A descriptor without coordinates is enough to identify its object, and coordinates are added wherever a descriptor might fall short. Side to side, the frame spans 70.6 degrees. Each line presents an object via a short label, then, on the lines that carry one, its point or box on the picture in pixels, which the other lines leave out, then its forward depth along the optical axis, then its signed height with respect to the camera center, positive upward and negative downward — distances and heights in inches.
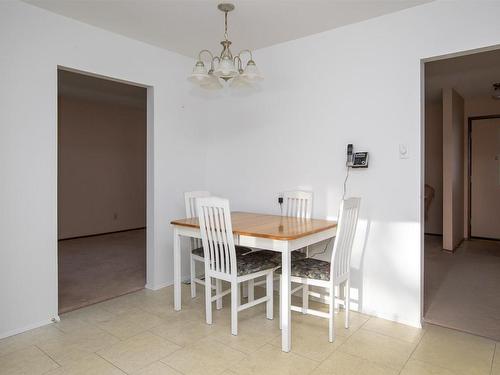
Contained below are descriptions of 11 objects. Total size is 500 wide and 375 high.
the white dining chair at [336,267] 96.0 -23.1
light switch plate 107.4 +10.9
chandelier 94.7 +31.3
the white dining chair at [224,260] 98.6 -22.1
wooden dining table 92.0 -13.7
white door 228.2 +5.0
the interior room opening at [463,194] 122.3 -5.0
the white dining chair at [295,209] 118.9 -7.9
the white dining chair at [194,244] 124.1 -22.1
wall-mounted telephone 114.0 +9.2
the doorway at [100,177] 188.7 +7.3
